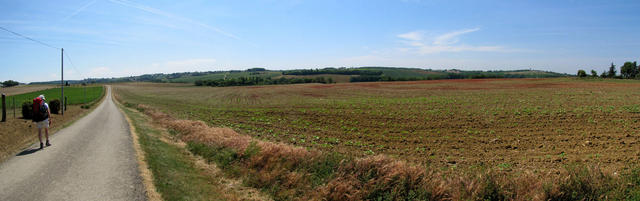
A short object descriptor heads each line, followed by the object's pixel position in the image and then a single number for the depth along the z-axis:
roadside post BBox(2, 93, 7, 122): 16.17
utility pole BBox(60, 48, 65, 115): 26.67
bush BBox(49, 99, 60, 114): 25.77
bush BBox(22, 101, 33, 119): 18.86
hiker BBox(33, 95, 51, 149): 10.19
